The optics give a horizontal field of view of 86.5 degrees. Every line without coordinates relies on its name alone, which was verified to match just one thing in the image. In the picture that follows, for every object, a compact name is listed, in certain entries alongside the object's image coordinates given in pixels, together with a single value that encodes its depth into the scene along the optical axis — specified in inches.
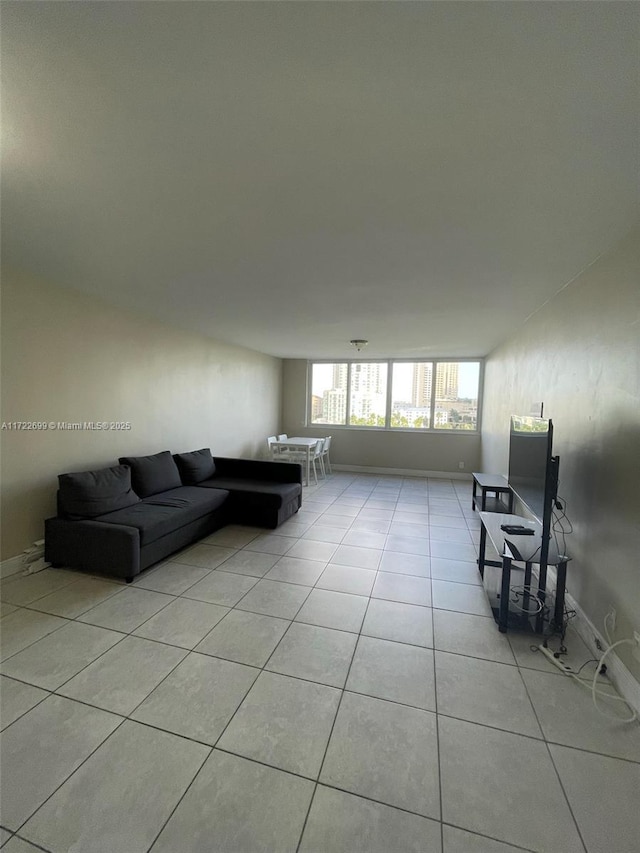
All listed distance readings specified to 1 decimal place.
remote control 95.5
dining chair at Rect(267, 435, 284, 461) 252.8
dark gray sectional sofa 106.6
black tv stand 83.9
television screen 83.4
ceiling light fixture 190.7
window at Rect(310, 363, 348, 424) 295.4
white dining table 242.4
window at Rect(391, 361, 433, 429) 274.1
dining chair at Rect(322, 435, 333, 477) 266.2
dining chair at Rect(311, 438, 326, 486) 254.1
